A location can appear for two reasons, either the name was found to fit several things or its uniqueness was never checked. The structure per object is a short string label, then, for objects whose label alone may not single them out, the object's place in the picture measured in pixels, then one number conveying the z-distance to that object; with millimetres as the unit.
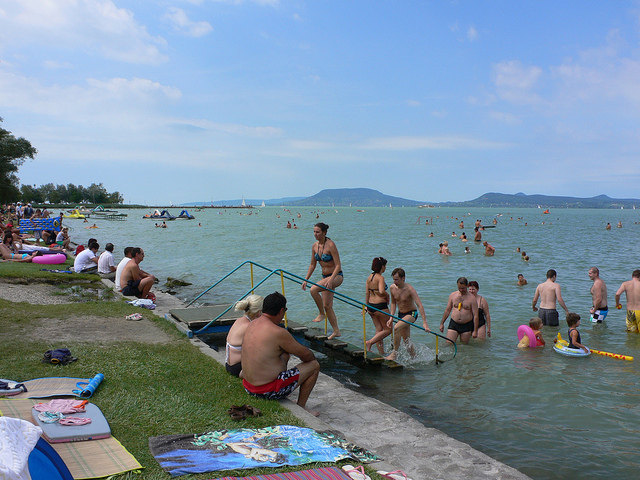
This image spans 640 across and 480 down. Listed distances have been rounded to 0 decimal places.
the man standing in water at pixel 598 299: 12359
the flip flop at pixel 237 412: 4812
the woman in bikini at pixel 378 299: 9047
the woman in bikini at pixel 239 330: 6254
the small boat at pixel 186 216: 102950
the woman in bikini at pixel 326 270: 9344
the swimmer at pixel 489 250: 30203
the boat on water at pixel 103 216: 90438
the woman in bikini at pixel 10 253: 16956
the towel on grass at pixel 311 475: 3682
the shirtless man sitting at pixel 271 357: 5262
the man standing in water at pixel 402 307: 9180
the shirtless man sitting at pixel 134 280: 11875
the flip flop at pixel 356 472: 3779
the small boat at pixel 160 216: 98044
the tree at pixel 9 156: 50062
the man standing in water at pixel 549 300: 11898
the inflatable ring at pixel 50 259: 17172
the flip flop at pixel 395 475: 3938
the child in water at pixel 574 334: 9773
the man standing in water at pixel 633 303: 11695
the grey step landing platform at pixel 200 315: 9664
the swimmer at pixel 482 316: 10406
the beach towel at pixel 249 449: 3861
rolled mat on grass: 4898
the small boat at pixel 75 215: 79000
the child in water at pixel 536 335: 10375
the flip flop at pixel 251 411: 4914
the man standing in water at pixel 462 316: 10188
